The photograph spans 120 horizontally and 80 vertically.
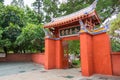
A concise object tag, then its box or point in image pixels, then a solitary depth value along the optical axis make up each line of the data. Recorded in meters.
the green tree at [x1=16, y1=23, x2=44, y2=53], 8.64
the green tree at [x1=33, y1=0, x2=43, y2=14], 15.55
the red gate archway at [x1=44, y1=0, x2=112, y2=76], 4.67
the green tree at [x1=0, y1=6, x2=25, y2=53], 9.56
